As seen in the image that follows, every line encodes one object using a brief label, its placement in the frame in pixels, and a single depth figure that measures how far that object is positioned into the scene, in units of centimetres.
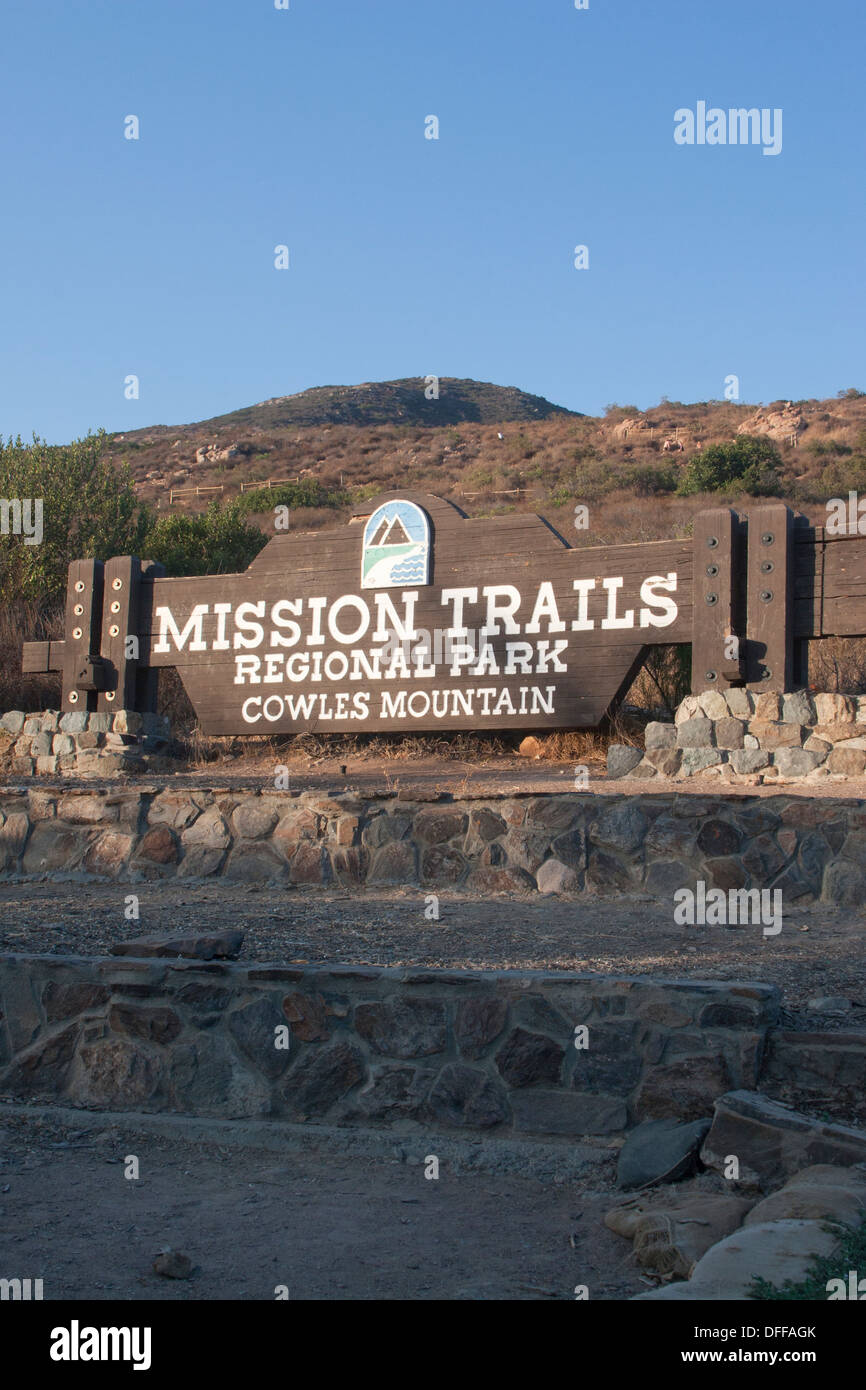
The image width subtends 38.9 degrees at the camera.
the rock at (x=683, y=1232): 340
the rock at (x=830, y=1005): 480
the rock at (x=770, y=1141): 376
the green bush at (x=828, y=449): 3900
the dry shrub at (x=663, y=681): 1323
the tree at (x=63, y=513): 1823
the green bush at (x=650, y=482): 3588
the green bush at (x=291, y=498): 3753
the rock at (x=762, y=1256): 288
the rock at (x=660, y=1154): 396
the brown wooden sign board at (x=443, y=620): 1059
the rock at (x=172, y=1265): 342
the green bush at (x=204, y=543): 2152
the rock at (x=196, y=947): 525
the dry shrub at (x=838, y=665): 1254
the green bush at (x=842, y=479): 3347
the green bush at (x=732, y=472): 3353
